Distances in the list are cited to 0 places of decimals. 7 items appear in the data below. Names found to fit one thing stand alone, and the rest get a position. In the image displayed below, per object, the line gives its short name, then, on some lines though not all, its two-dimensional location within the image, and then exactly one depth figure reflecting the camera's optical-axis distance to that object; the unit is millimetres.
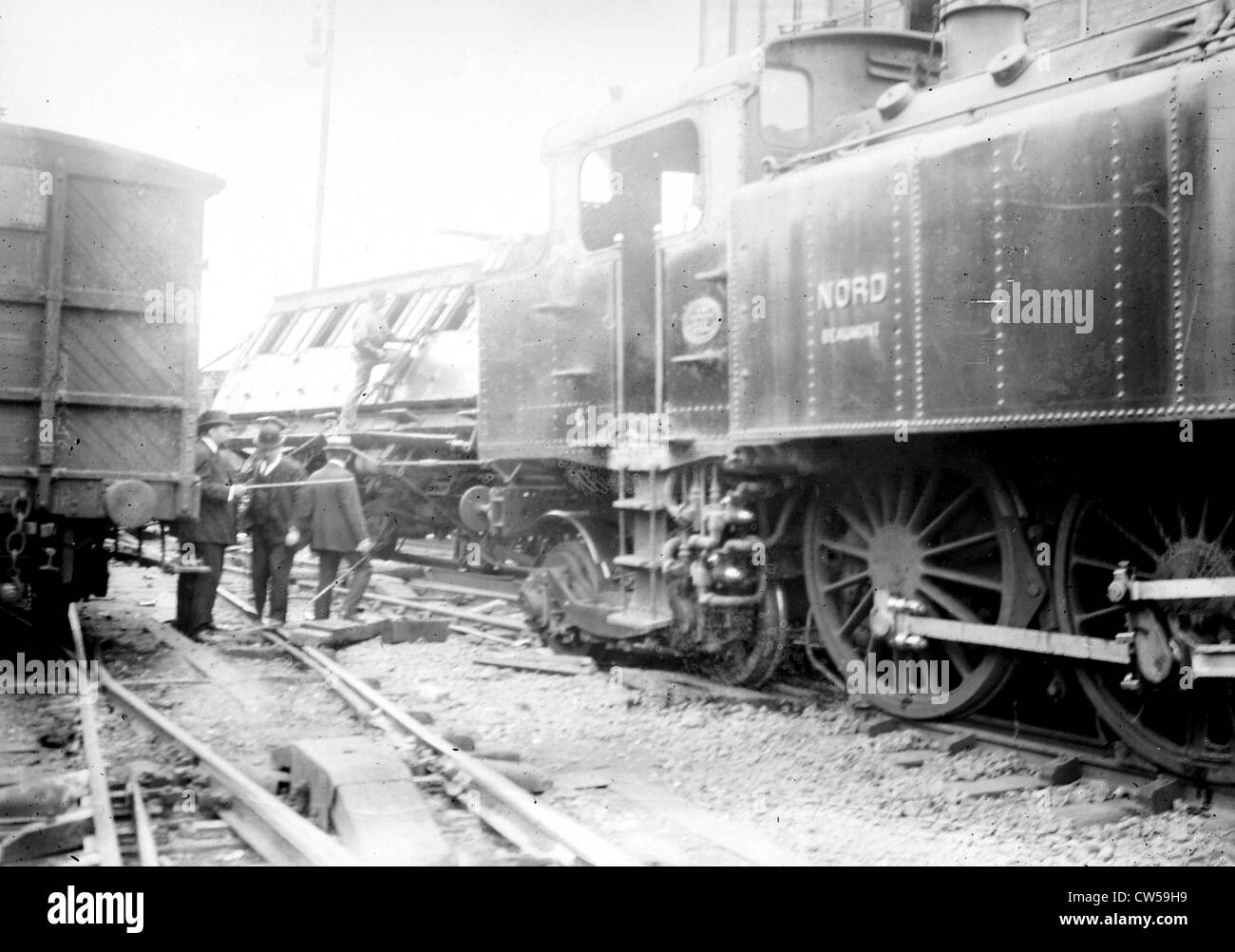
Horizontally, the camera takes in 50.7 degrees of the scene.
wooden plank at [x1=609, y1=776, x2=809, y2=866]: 4102
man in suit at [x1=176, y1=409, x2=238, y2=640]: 8555
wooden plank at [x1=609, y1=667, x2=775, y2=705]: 6535
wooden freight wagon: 6723
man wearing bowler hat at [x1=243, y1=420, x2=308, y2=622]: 9430
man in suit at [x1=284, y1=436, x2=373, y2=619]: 9734
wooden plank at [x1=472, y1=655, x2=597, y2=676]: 7508
